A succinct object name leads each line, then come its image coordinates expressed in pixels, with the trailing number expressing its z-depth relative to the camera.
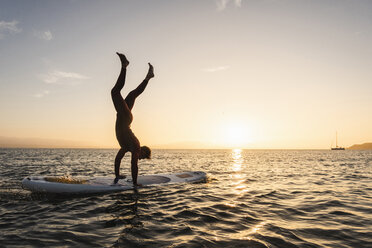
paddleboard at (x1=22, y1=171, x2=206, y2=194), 7.46
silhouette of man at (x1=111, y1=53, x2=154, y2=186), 7.45
